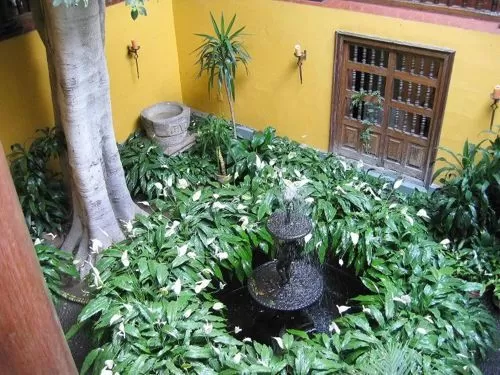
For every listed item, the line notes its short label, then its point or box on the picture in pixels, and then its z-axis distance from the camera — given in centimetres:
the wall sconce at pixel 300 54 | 580
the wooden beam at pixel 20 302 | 86
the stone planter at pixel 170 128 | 635
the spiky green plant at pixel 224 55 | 588
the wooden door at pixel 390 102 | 520
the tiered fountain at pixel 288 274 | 380
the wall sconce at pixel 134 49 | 615
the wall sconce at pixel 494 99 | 471
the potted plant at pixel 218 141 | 594
